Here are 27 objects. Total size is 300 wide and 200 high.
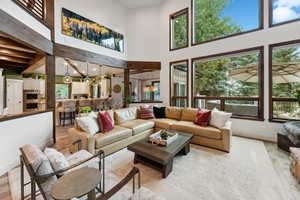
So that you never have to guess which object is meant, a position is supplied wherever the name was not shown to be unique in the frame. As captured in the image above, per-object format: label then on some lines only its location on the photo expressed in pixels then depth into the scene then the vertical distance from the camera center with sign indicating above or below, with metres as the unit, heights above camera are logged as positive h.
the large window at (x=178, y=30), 5.57 +3.10
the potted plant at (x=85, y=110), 4.05 -0.36
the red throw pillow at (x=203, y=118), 3.46 -0.53
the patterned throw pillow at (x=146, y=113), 4.28 -0.49
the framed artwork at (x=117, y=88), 8.60 +0.66
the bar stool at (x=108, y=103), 7.64 -0.27
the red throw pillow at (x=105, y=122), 2.99 -0.56
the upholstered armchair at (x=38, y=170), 1.10 -0.64
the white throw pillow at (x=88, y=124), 2.73 -0.56
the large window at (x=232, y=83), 4.02 +0.56
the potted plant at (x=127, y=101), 5.80 -0.12
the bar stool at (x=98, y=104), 6.85 -0.30
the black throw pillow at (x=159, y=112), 4.50 -0.48
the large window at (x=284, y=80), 3.46 +0.50
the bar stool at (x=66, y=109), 5.31 -0.43
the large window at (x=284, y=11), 3.43 +2.40
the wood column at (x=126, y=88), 5.84 +0.47
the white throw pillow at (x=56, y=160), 1.34 -0.66
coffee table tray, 2.41 -0.79
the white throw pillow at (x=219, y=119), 3.21 -0.52
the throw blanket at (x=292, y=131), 2.63 -0.72
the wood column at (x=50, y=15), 3.41 +2.23
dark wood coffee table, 2.04 -0.90
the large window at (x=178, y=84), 5.72 +0.70
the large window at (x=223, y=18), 4.06 +2.89
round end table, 0.92 -0.68
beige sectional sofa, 2.65 -0.79
